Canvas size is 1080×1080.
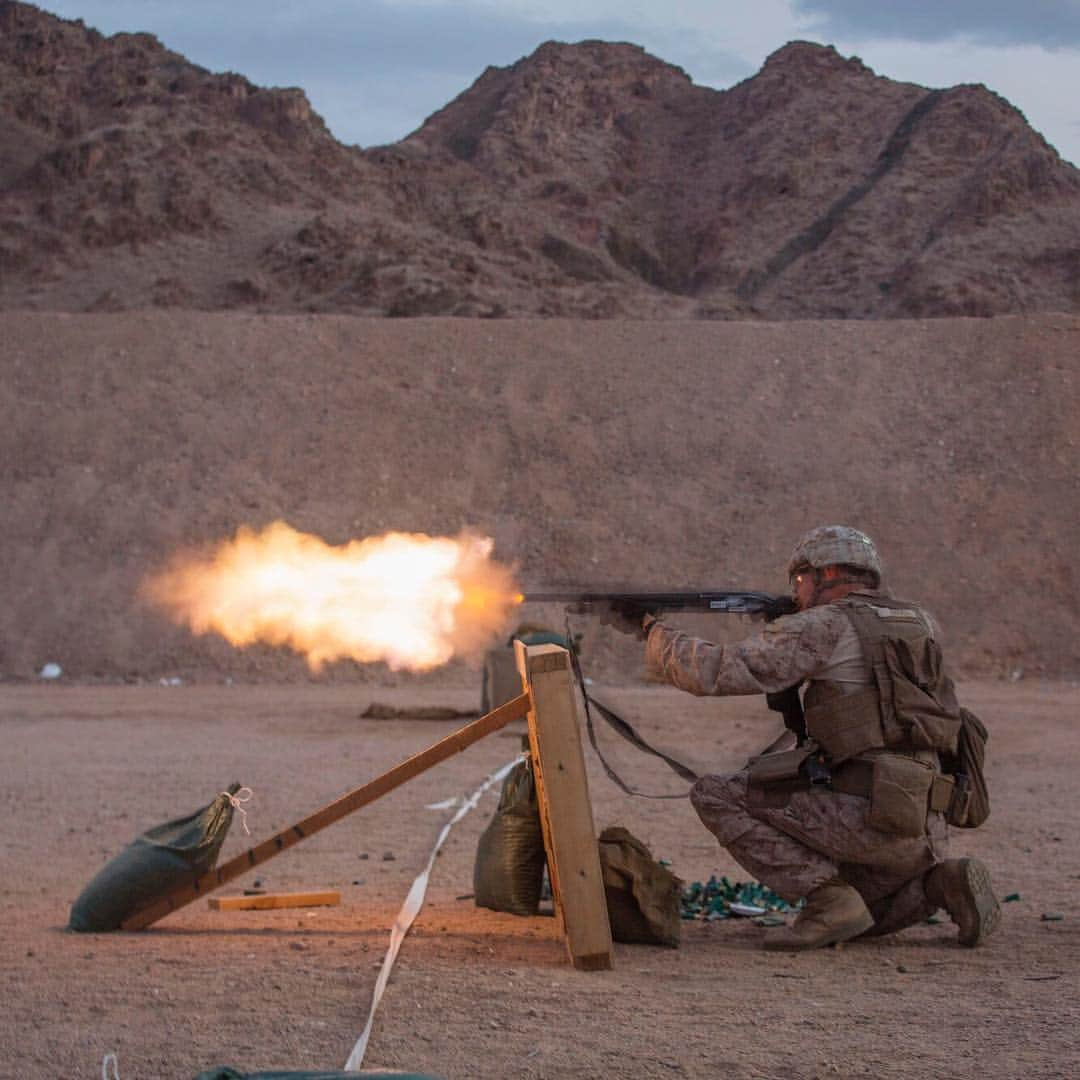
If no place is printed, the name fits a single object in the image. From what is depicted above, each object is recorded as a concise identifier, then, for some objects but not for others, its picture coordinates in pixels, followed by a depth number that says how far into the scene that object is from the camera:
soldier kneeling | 5.35
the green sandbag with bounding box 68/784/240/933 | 5.70
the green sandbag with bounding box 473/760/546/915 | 5.94
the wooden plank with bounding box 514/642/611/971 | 4.90
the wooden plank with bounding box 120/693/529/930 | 5.33
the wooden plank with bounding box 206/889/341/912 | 6.39
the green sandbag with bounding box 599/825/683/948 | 5.36
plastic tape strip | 3.86
